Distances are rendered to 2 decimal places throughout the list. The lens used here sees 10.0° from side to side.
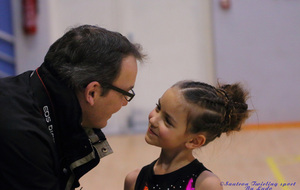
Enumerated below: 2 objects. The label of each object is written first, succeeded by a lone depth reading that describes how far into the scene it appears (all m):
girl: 3.88
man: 3.75
